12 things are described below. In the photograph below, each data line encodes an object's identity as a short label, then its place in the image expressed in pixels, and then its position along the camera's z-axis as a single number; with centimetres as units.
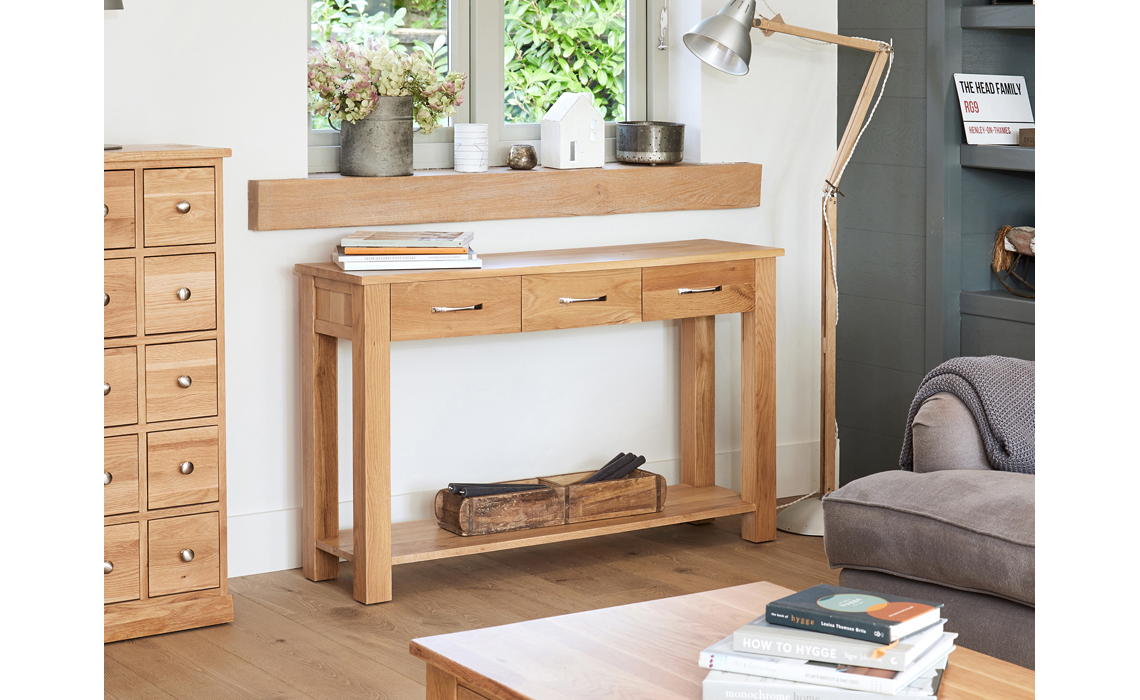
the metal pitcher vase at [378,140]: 338
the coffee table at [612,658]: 159
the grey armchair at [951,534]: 231
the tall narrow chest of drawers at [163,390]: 277
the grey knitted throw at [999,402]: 271
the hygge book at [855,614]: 149
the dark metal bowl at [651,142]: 390
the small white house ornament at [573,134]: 375
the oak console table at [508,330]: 307
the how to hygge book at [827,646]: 147
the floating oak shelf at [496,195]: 330
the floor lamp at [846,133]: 356
